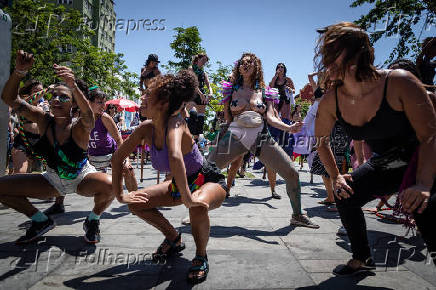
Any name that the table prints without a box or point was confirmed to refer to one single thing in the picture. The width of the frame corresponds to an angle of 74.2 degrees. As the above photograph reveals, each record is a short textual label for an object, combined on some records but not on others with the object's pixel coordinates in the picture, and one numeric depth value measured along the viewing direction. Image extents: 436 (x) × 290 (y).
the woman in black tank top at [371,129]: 1.75
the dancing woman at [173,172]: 2.19
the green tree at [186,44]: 23.38
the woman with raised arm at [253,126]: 3.83
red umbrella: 13.59
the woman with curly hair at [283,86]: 6.73
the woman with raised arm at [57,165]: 3.00
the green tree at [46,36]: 18.70
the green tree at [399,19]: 13.24
